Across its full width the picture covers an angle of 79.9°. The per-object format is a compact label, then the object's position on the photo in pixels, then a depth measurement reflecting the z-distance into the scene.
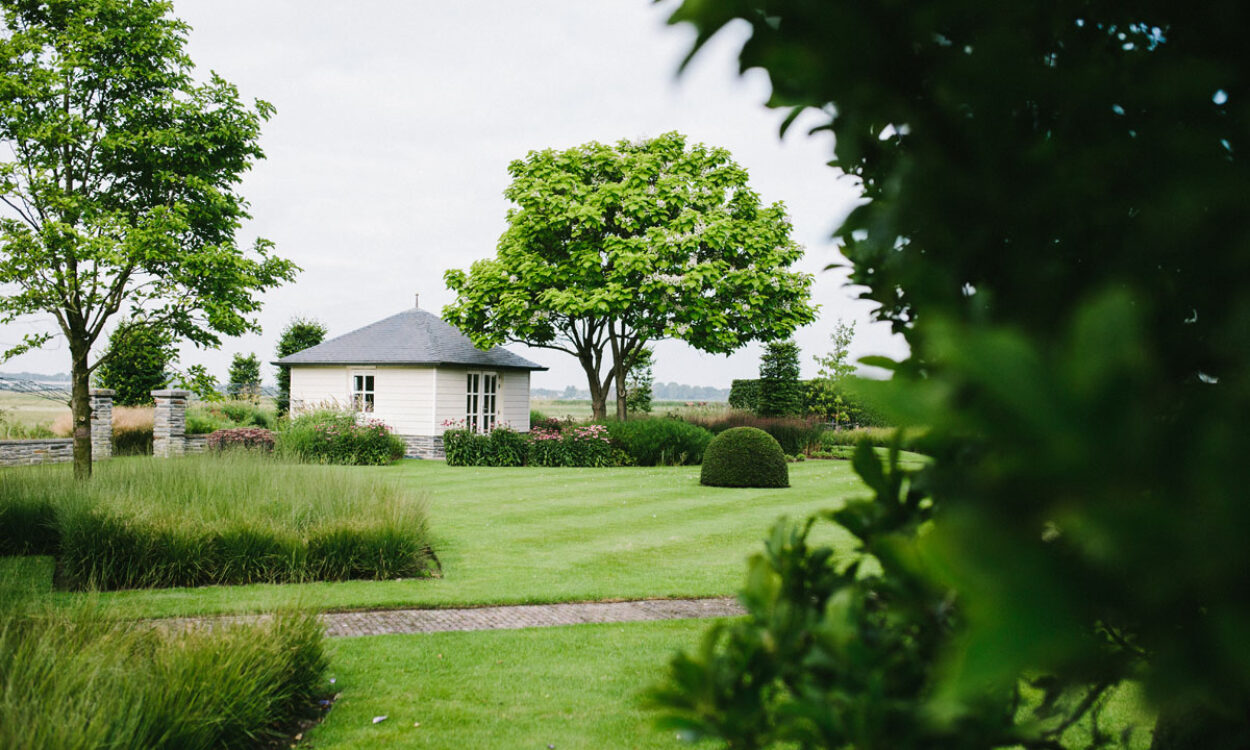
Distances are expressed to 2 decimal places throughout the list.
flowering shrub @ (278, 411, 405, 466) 19.45
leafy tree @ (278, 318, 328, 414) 32.06
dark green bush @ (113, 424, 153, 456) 21.14
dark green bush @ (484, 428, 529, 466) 20.72
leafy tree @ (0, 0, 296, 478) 10.98
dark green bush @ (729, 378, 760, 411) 32.34
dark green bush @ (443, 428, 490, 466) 20.78
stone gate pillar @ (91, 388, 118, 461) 19.69
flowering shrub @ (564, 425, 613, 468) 20.89
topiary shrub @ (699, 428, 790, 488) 15.73
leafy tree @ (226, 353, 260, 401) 35.50
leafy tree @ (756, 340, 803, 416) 30.97
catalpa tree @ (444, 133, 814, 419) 22.97
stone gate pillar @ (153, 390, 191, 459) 20.00
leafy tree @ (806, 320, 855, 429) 30.30
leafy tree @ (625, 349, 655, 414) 35.91
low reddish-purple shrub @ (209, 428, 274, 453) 19.38
